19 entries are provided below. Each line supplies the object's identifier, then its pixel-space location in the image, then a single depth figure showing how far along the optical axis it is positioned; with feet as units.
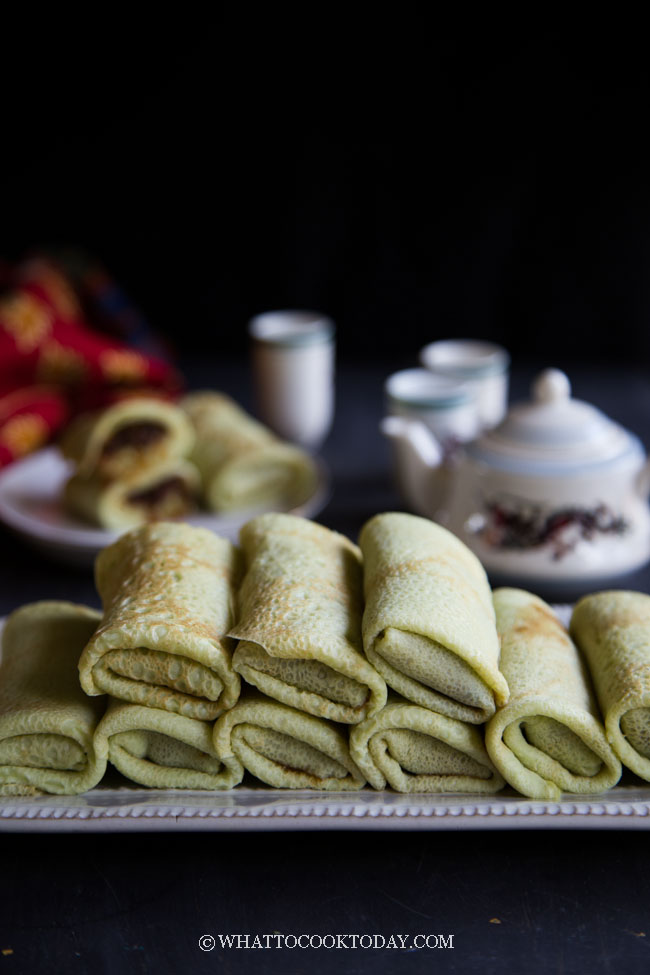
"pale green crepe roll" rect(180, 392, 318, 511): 5.10
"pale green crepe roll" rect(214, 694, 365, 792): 2.59
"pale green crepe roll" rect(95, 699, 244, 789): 2.60
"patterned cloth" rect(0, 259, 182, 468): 6.43
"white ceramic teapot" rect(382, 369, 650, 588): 3.91
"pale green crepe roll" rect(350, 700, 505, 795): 2.57
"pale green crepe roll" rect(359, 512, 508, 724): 2.52
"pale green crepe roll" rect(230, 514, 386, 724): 2.52
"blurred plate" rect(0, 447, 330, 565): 4.51
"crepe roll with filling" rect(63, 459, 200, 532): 4.77
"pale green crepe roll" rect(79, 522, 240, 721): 2.56
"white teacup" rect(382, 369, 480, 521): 4.67
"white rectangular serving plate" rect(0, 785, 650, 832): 2.46
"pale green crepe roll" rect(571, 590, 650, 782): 2.57
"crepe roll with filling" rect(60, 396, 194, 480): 4.99
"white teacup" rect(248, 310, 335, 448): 6.06
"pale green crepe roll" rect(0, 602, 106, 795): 2.63
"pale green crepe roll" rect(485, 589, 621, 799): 2.55
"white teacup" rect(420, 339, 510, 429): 5.67
